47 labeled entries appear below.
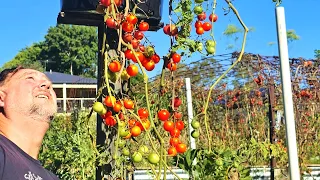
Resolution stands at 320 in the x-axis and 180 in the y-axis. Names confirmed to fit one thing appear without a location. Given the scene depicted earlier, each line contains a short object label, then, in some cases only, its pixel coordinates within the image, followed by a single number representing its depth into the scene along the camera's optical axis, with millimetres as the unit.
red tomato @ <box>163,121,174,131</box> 1316
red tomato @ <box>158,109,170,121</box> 1314
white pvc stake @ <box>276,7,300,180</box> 1447
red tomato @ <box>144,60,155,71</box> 1250
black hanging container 1436
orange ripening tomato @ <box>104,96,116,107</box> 1206
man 1193
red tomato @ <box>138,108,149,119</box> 1286
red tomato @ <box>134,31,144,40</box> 1262
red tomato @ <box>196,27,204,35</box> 1336
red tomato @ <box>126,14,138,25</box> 1221
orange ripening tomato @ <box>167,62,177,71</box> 1318
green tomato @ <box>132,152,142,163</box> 1247
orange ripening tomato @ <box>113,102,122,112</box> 1212
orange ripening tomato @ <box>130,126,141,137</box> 1226
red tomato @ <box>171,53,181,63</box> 1302
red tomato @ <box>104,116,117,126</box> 1258
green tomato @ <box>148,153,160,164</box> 1194
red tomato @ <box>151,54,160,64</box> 1264
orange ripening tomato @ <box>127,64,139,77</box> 1218
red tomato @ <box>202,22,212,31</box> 1350
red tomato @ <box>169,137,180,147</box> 1347
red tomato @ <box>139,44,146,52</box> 1263
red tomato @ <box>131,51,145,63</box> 1220
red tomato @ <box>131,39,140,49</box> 1233
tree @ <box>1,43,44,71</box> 33594
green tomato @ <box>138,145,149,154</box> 1290
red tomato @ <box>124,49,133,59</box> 1219
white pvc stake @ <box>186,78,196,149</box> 2853
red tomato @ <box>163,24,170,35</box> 1319
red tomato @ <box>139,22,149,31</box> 1275
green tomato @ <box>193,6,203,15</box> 1315
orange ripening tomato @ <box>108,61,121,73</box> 1206
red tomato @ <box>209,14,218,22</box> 1397
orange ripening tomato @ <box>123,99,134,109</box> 1246
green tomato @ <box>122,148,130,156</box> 1397
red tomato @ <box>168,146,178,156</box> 1323
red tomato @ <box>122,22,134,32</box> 1214
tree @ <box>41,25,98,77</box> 32906
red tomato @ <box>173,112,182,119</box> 1398
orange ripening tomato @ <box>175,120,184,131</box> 1364
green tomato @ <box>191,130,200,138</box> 1484
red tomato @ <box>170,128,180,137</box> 1344
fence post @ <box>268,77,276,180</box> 3603
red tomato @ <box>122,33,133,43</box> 1222
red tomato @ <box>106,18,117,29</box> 1215
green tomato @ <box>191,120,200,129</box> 1423
